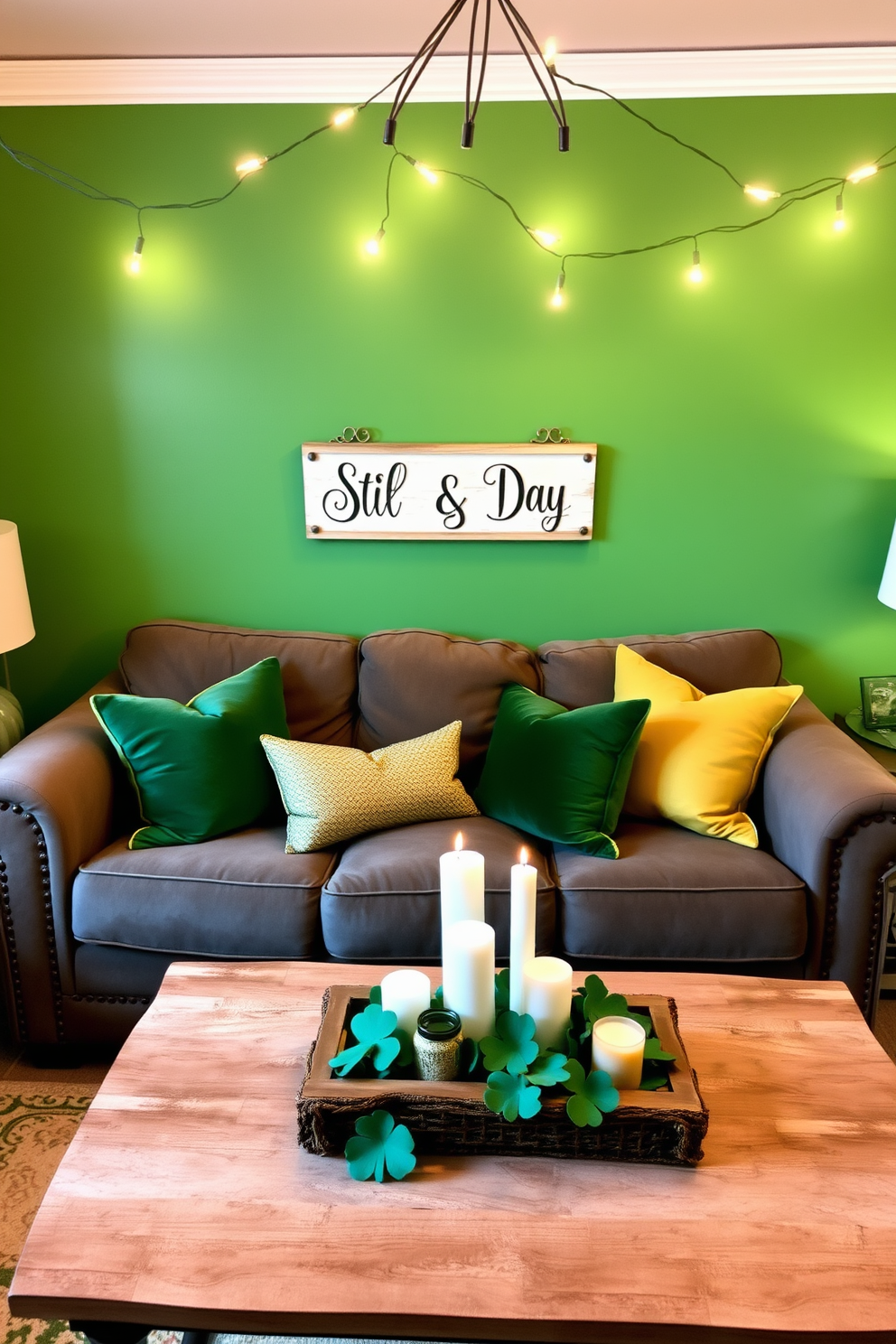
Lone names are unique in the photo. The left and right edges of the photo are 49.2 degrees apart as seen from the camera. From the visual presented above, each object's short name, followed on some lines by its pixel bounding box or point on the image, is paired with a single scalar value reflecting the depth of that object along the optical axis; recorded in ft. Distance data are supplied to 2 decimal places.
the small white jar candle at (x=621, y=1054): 4.70
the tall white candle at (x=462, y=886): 4.85
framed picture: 9.28
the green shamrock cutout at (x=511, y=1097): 4.50
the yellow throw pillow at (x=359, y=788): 7.88
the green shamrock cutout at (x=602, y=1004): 5.09
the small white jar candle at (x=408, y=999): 5.00
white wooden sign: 9.43
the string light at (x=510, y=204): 8.76
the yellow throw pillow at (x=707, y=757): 8.13
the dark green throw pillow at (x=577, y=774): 7.86
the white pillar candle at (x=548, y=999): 4.85
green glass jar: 4.74
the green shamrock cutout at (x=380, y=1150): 4.50
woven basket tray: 4.58
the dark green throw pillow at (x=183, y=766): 7.95
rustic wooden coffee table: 3.97
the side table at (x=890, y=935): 8.64
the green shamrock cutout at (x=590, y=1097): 4.49
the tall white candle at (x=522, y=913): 4.72
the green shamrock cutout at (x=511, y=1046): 4.69
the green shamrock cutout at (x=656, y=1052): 4.84
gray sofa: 7.30
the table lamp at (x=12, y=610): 8.44
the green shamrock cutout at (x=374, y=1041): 4.78
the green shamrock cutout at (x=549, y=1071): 4.58
